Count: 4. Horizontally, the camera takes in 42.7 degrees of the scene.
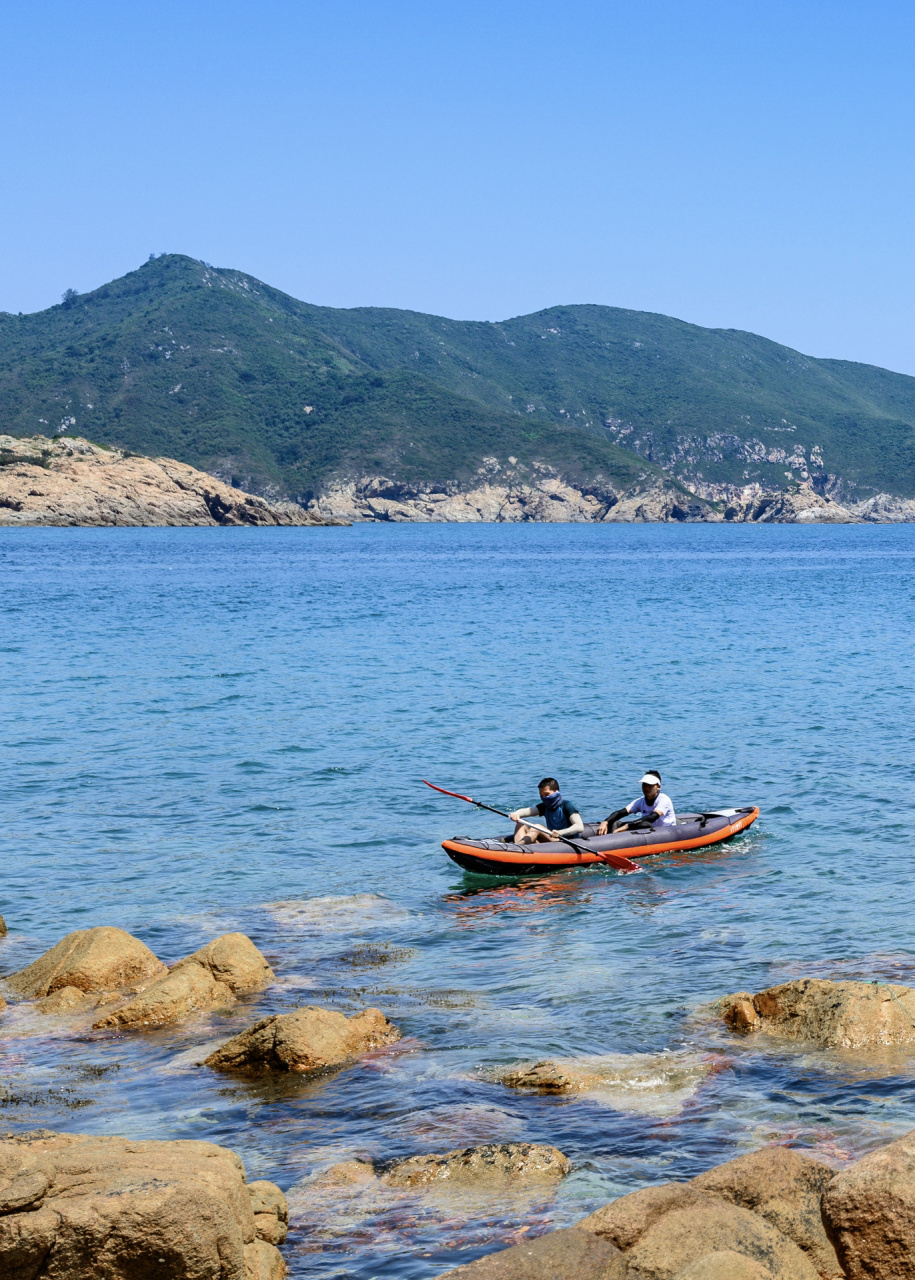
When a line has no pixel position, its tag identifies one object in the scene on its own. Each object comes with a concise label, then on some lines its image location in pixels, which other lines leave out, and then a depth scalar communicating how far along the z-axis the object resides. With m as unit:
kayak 15.44
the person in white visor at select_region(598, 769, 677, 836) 16.38
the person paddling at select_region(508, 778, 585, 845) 16.19
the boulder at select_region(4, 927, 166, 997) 11.13
